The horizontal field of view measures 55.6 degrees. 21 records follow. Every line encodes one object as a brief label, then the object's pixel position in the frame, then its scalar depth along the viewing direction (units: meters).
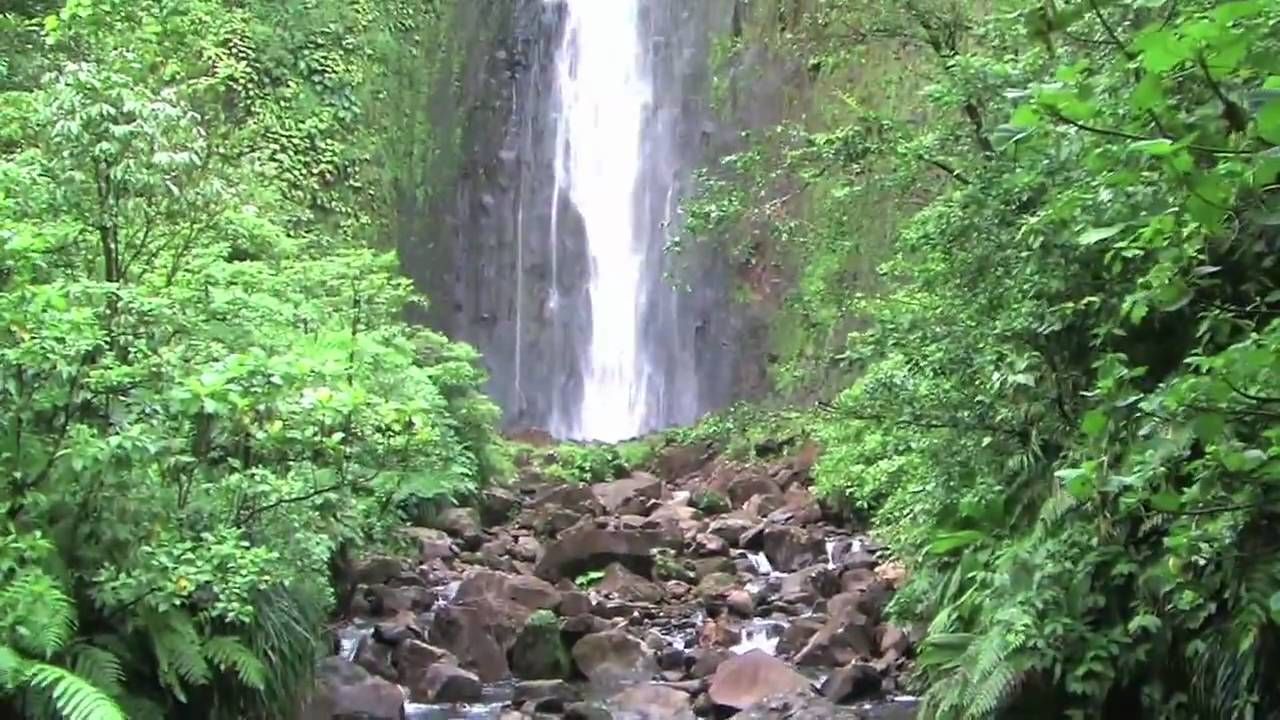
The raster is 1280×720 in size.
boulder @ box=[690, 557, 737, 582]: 13.87
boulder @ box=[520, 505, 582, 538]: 15.82
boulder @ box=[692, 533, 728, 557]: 14.83
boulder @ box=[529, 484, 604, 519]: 17.47
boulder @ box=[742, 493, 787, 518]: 17.61
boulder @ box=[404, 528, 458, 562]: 13.88
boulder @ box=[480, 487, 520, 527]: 17.00
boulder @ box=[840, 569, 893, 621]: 11.01
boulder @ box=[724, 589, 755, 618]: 12.17
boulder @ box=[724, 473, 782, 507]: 18.85
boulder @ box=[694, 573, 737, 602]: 12.91
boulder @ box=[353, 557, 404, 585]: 12.17
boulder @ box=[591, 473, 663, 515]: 18.12
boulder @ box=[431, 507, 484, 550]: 15.31
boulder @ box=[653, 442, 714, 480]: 22.72
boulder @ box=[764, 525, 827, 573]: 14.40
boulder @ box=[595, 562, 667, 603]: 12.77
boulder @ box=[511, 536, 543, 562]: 14.66
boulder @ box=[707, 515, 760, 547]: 15.77
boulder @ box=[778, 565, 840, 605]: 12.52
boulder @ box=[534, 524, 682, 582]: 13.35
